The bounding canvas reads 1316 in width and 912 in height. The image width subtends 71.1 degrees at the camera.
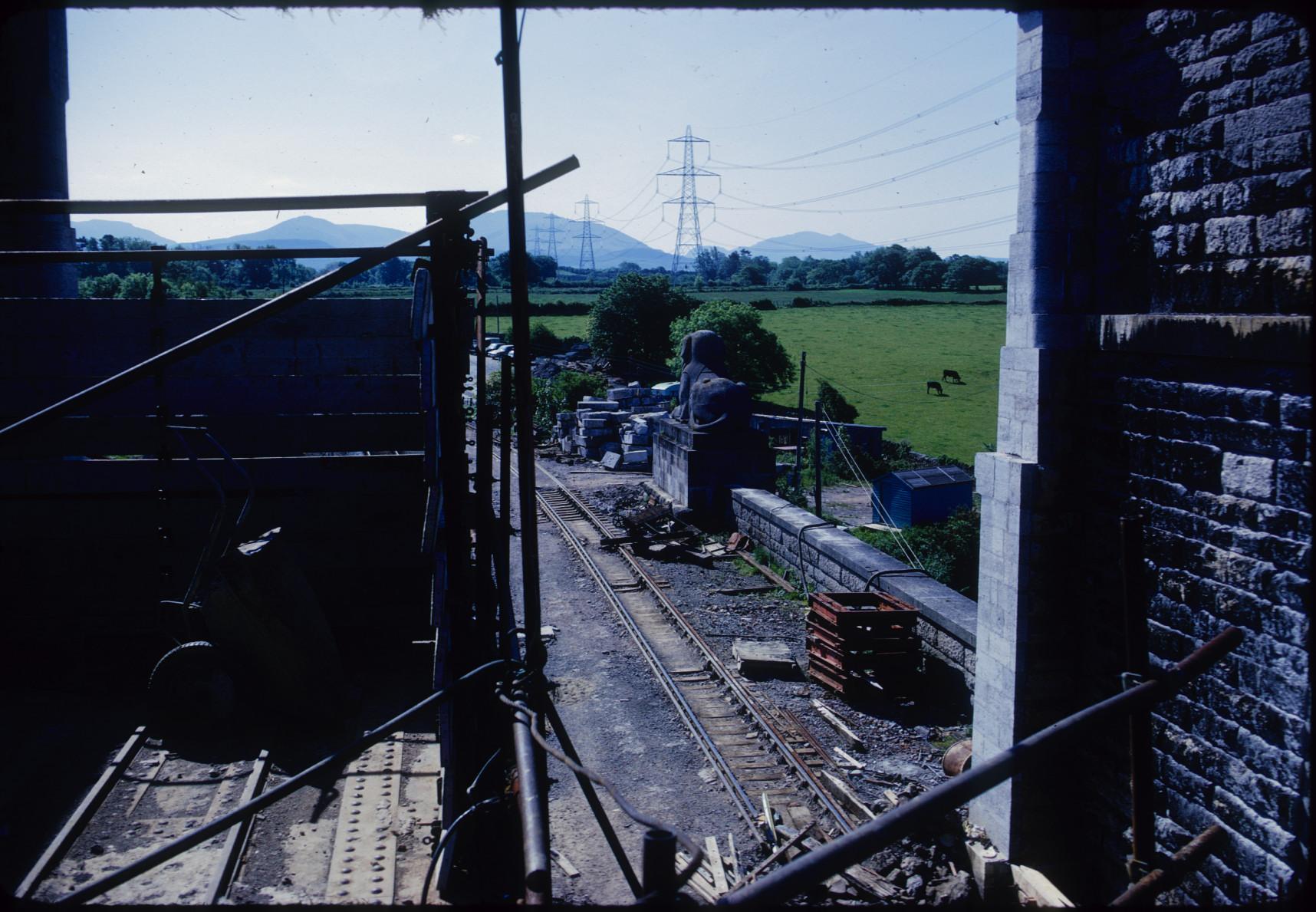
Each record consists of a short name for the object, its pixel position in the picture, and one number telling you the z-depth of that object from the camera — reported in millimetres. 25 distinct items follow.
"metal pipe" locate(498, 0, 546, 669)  3205
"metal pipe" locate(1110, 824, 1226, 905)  4000
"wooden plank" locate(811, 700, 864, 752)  9623
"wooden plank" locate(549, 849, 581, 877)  7469
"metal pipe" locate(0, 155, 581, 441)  3291
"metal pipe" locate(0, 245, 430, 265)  4961
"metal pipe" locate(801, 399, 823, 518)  21297
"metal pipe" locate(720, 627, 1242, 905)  2420
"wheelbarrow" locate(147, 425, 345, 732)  5215
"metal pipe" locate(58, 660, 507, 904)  2529
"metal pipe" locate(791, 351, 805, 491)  25297
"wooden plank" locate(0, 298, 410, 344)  6395
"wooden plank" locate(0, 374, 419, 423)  6625
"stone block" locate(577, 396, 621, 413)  31719
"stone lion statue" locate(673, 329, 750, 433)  19734
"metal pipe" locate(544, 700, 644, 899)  2968
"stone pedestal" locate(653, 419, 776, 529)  19797
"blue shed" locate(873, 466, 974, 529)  25047
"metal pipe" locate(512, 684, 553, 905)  2297
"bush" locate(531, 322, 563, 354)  60312
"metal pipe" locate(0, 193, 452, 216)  4719
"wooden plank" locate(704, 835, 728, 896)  7266
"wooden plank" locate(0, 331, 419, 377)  6426
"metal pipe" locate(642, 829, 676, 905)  2213
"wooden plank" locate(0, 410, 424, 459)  6617
